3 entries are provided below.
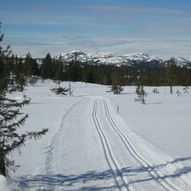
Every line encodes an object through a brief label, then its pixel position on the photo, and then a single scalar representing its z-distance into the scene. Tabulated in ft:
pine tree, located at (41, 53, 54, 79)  422.41
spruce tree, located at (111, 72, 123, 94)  303.40
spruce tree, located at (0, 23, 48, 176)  42.96
